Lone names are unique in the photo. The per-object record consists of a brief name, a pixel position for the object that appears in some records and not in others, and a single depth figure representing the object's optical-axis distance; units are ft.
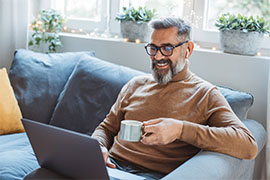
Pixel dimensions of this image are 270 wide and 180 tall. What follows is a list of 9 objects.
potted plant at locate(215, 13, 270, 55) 7.61
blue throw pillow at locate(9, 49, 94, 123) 8.40
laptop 4.49
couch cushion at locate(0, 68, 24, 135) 8.00
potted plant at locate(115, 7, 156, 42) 8.99
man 5.54
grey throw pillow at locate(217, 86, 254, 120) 6.64
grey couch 6.59
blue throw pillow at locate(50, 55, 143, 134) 7.66
